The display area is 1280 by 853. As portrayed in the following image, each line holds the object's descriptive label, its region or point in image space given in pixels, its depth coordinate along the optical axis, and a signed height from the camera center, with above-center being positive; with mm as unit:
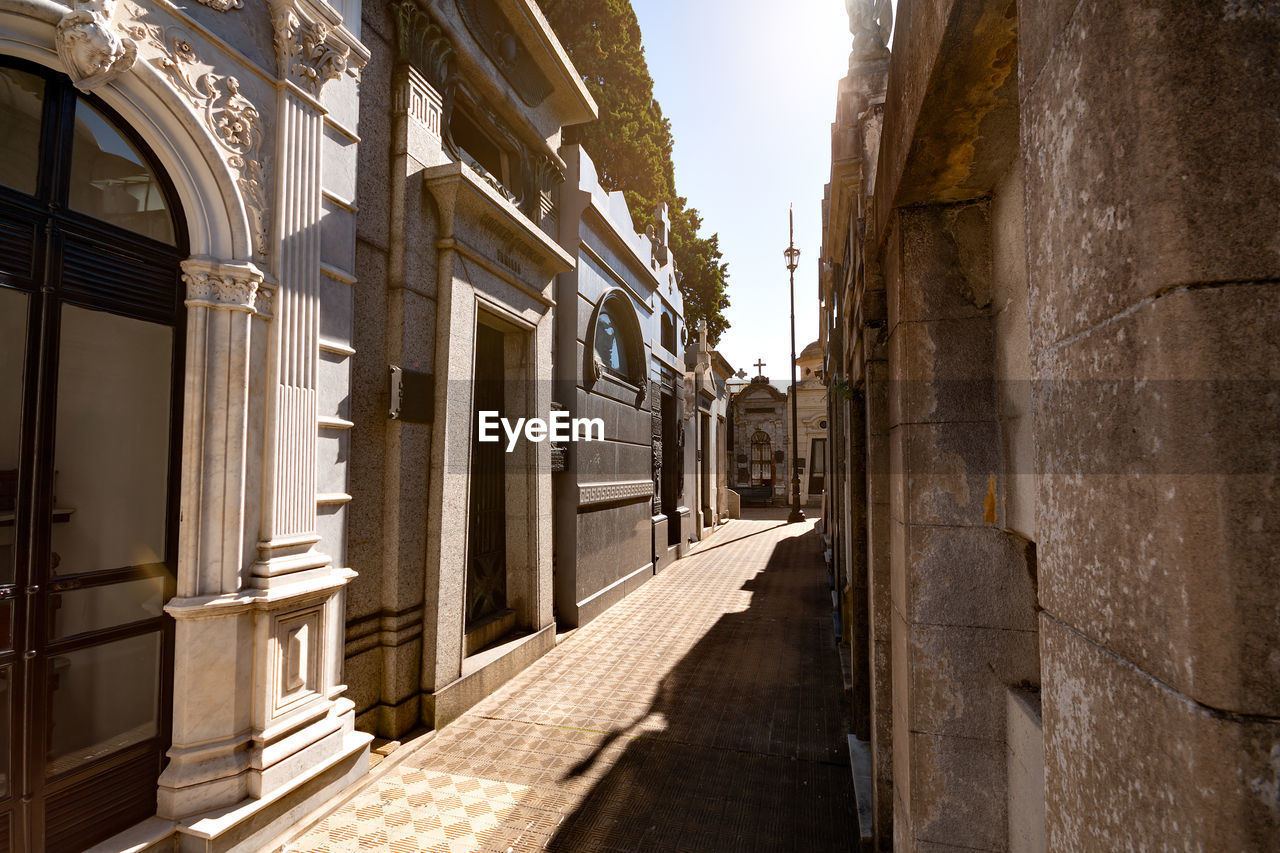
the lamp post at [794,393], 22016 +2486
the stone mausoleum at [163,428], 2883 +177
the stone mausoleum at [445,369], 4766 +868
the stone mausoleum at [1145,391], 754 +106
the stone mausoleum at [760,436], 31406 +1301
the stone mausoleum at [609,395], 8008 +1057
